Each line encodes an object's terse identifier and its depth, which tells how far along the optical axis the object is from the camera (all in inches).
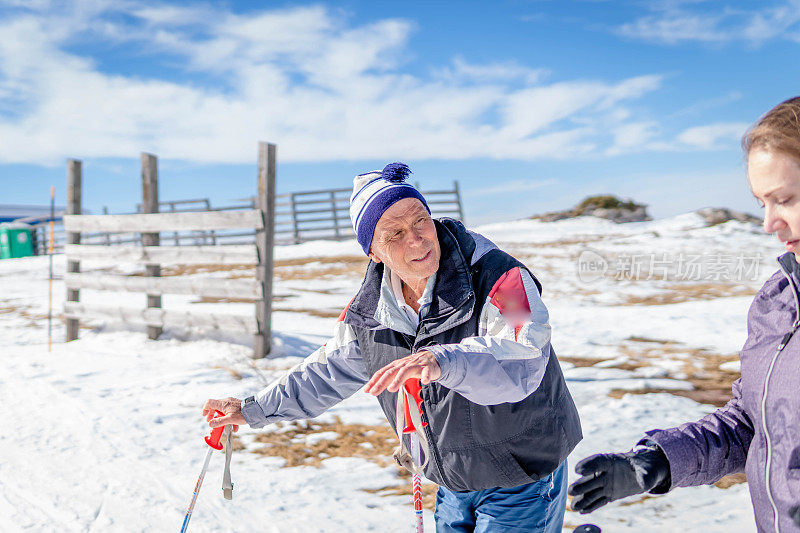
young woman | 47.9
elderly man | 62.3
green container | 958.4
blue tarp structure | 1820.9
